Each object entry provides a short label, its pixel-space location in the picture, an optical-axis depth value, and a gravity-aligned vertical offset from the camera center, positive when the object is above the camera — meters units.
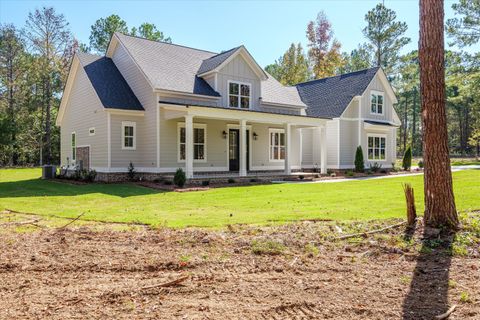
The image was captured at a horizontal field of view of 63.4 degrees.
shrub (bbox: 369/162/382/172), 24.66 -0.45
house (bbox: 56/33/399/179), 18.03 +2.27
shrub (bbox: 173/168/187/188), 15.24 -0.71
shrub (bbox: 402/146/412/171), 26.31 -0.01
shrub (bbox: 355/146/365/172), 23.52 -0.06
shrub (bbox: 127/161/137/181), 18.16 -0.52
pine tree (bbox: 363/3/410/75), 42.44 +14.10
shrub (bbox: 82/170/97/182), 17.91 -0.68
